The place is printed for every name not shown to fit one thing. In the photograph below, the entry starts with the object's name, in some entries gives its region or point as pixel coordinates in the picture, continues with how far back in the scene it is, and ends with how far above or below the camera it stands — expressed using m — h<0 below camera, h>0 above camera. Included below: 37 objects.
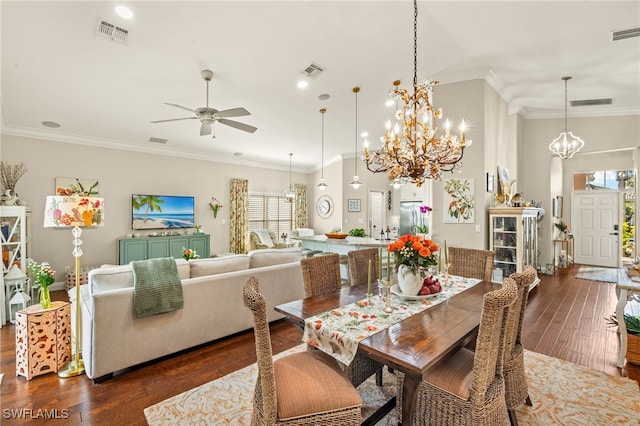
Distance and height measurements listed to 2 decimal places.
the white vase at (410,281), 2.13 -0.49
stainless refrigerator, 8.38 -0.03
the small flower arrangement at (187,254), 4.43 -0.62
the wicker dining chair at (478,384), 1.39 -0.93
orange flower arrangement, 2.06 -0.27
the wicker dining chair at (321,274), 2.39 -0.51
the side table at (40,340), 2.45 -1.10
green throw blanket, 2.58 -0.68
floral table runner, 1.56 -0.65
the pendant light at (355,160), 5.97 +1.55
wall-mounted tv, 6.39 +0.07
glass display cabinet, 4.50 -0.37
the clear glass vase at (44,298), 2.60 -0.77
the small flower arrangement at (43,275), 2.63 -0.57
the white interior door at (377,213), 8.78 +0.06
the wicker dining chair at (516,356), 1.78 -0.95
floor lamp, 2.43 -0.03
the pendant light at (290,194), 8.13 +0.61
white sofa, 2.44 -0.95
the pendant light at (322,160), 5.43 +1.66
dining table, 1.40 -0.66
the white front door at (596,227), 7.03 -0.28
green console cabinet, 5.97 -0.72
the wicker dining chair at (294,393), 1.39 -0.93
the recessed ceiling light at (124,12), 2.69 +1.93
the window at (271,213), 8.66 +0.05
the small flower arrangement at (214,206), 7.62 +0.22
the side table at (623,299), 2.71 -0.83
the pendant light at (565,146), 5.64 +1.40
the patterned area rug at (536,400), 2.04 -1.44
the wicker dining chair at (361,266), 2.74 -0.50
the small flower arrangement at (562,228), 6.68 -0.29
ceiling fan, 3.52 +1.25
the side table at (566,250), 6.66 -0.86
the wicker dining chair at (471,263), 2.90 -0.50
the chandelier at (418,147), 2.54 +0.63
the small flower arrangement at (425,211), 4.63 +0.07
